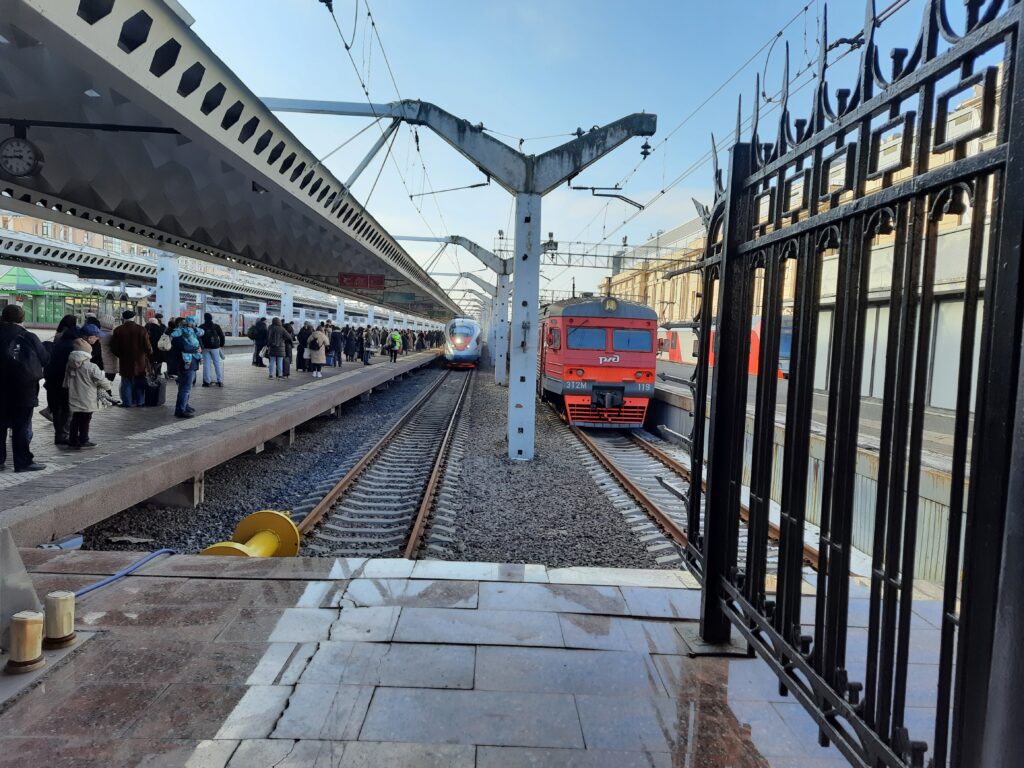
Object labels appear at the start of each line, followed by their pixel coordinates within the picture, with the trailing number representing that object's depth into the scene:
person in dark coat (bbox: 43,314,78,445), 6.80
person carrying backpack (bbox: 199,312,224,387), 12.66
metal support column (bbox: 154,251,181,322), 15.05
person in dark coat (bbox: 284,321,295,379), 17.52
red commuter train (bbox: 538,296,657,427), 13.91
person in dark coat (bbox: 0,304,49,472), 5.60
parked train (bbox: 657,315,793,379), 14.93
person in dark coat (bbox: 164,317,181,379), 9.67
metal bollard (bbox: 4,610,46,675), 2.74
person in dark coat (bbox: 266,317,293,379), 16.33
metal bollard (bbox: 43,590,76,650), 2.97
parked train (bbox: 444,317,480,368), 35.34
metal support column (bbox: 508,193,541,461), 10.69
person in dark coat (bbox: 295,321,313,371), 19.64
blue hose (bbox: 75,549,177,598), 3.59
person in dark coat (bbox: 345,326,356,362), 26.45
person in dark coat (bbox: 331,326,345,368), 23.38
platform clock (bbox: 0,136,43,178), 7.00
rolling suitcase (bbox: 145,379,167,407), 10.66
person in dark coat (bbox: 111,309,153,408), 9.03
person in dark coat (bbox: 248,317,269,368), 18.36
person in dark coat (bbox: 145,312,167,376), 10.53
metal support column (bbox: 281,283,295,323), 25.48
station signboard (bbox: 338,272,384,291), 20.92
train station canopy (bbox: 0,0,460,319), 4.72
